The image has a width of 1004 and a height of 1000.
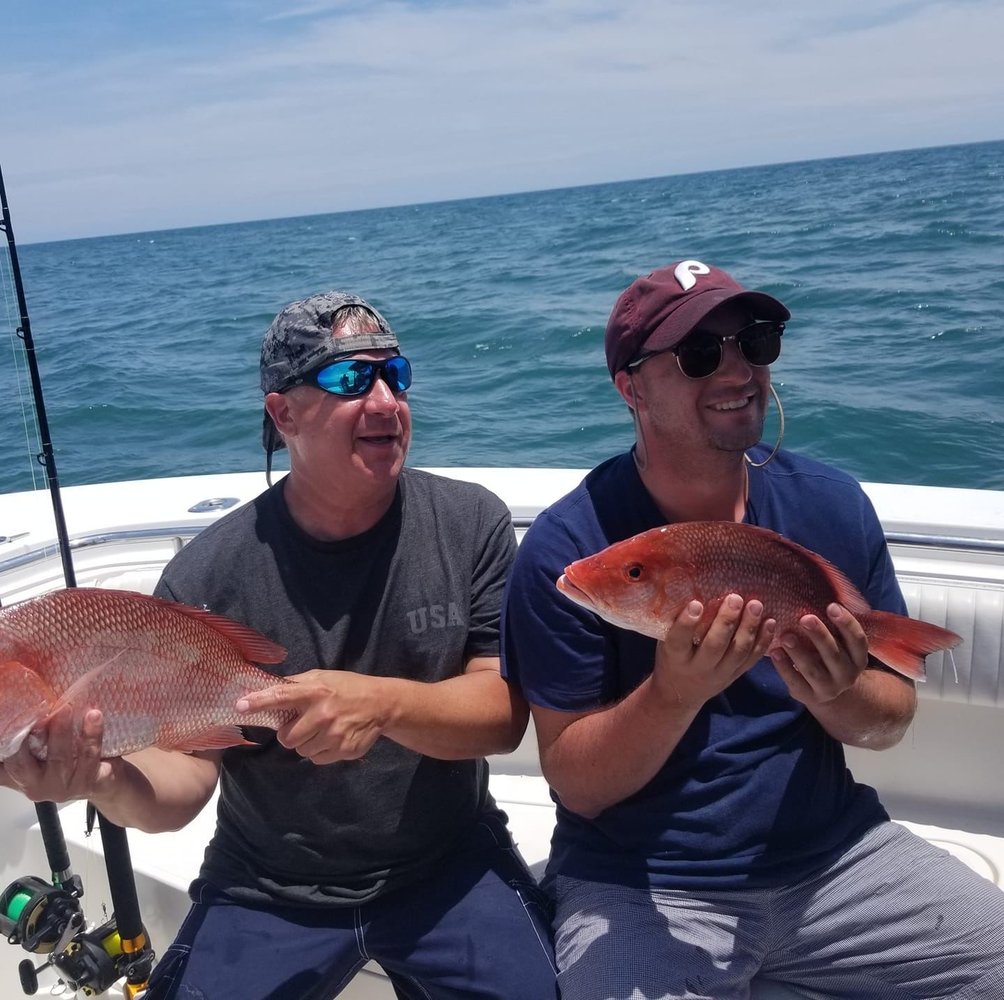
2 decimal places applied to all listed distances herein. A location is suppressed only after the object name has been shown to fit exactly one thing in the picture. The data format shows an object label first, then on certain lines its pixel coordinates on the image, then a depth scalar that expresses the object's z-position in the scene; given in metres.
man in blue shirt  1.97
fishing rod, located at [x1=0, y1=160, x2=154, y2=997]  2.36
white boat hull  2.77
